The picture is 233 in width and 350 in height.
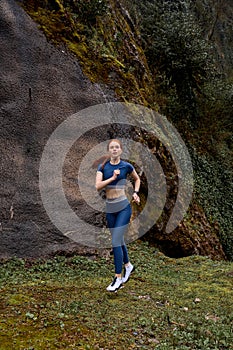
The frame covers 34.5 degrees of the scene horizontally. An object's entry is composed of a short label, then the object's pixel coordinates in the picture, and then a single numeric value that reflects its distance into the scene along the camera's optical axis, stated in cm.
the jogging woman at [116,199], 529
